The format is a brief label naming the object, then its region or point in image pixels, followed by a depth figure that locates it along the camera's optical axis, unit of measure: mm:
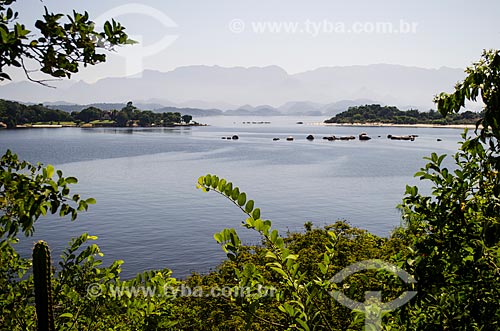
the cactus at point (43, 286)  3678
